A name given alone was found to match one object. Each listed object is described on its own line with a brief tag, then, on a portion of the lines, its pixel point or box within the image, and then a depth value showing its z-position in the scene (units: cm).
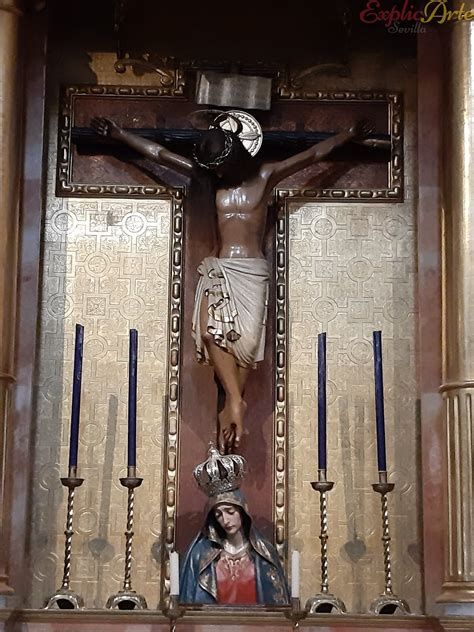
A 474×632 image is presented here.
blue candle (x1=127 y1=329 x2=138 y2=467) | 493
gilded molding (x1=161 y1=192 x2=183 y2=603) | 514
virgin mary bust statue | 477
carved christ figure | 509
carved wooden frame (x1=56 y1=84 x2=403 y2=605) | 519
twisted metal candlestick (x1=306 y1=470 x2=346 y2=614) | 476
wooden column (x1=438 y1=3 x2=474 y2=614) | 468
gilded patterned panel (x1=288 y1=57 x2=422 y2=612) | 516
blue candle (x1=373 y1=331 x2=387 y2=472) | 493
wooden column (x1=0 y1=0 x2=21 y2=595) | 477
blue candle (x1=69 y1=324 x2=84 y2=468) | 493
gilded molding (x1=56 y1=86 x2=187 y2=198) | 546
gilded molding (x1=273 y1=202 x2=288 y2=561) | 517
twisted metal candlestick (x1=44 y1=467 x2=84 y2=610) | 478
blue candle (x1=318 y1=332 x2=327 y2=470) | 495
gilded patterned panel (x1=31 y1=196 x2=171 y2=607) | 514
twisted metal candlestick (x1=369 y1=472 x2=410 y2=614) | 482
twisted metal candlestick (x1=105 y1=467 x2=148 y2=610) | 477
